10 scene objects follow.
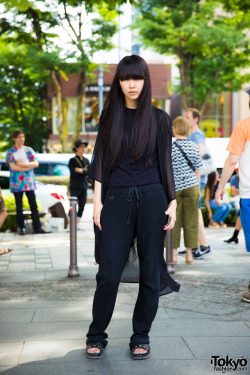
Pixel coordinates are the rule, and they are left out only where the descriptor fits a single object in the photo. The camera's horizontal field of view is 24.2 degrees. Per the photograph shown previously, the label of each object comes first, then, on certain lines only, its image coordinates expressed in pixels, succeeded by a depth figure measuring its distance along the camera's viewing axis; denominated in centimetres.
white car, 1241
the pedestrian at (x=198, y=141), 815
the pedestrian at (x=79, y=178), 1170
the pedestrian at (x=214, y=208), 1212
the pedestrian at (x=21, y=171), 1094
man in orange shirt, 516
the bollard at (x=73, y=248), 676
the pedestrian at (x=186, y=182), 725
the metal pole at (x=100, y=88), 3273
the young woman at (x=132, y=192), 367
